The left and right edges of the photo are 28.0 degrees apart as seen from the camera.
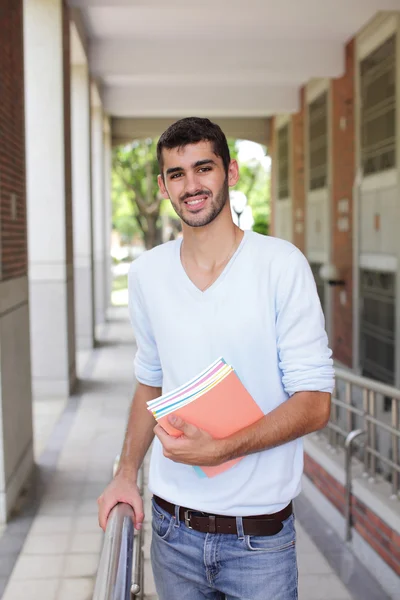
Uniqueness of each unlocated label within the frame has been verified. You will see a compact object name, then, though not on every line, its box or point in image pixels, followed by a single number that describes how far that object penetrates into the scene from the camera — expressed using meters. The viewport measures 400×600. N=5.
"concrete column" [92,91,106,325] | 16.52
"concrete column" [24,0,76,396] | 8.71
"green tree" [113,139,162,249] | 29.55
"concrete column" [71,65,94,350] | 12.35
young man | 1.70
